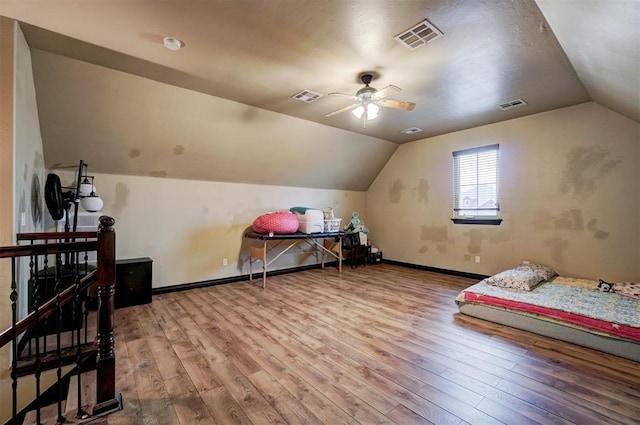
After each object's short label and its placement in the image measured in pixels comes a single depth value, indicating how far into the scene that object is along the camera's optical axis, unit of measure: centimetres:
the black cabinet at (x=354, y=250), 639
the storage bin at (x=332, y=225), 560
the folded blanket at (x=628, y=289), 337
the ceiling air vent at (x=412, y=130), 528
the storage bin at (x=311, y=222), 524
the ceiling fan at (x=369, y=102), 317
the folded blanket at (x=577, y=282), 378
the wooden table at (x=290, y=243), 480
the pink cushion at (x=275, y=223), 480
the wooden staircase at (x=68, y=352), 169
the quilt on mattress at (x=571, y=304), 259
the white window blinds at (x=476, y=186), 504
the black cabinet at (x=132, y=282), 373
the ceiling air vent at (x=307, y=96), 363
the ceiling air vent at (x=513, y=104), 398
